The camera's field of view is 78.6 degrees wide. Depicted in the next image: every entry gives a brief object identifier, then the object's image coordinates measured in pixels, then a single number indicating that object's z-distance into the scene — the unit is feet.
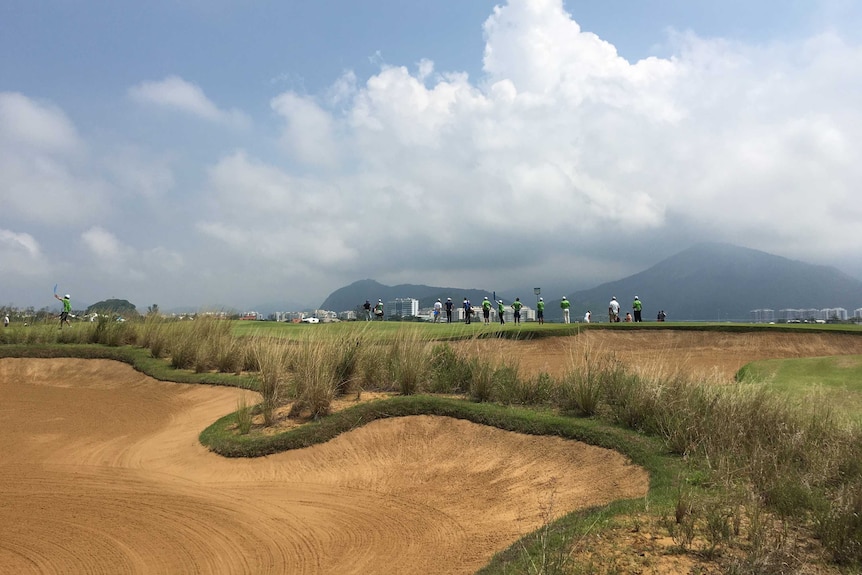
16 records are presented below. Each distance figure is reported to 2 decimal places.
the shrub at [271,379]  38.11
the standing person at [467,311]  124.47
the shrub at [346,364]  42.16
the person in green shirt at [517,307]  113.80
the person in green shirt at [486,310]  113.70
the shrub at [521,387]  38.86
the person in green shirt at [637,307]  114.80
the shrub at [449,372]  43.24
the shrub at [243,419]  36.40
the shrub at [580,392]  34.04
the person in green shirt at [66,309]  88.07
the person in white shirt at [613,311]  116.37
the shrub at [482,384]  39.60
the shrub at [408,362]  41.63
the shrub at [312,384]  37.68
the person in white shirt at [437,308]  139.20
